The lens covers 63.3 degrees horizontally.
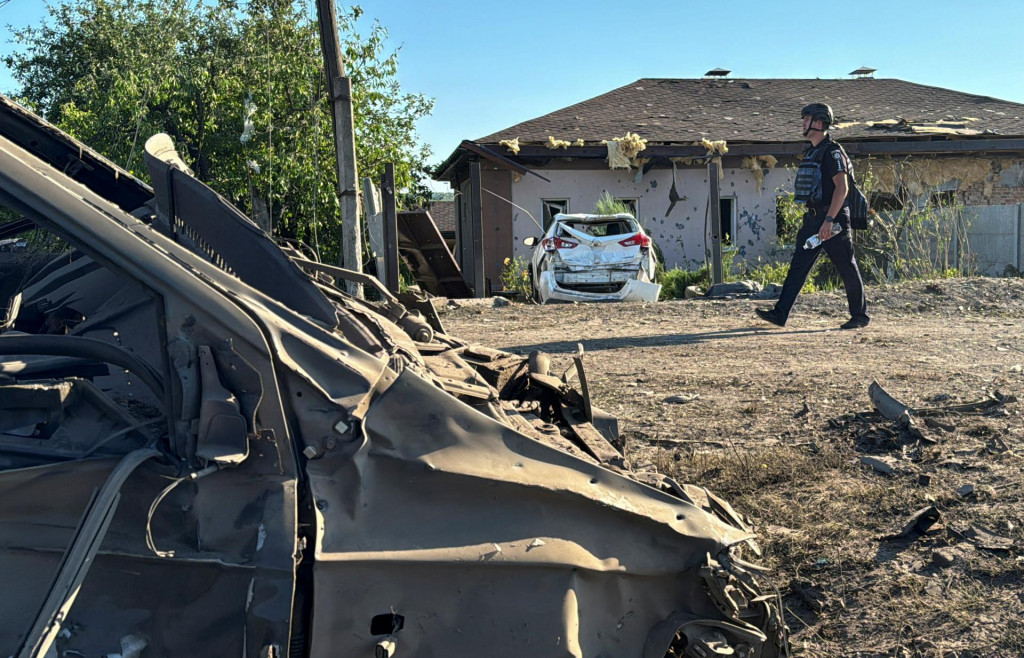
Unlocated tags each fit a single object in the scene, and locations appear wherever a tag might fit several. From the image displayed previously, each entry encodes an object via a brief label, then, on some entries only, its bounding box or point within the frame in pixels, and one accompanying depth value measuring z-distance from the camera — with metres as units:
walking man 8.02
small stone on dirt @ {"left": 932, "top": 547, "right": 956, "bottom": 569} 3.27
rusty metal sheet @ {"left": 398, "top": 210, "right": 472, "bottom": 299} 14.05
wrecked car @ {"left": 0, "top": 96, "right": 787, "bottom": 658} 1.91
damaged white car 12.20
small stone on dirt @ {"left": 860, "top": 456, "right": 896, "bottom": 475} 4.18
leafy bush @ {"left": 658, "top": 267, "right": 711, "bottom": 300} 14.62
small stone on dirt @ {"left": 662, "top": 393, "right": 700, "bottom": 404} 5.87
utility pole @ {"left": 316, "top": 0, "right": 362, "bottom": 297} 7.48
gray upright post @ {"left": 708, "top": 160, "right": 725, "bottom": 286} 12.59
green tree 15.46
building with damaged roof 17.94
